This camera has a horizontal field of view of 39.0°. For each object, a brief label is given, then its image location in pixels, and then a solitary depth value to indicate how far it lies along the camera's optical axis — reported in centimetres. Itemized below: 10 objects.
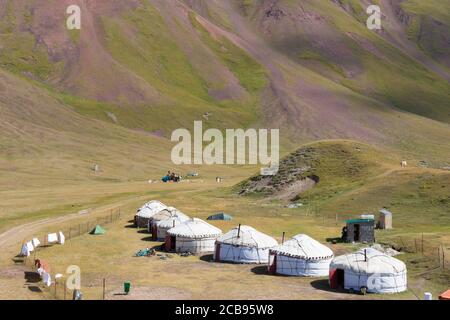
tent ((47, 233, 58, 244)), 5844
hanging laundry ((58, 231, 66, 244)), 5903
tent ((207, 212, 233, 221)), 7612
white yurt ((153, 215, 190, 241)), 6328
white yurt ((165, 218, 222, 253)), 5700
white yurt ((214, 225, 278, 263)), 5281
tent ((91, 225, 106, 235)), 6531
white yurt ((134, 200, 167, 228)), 7097
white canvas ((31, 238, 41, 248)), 5578
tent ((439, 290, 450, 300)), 3838
